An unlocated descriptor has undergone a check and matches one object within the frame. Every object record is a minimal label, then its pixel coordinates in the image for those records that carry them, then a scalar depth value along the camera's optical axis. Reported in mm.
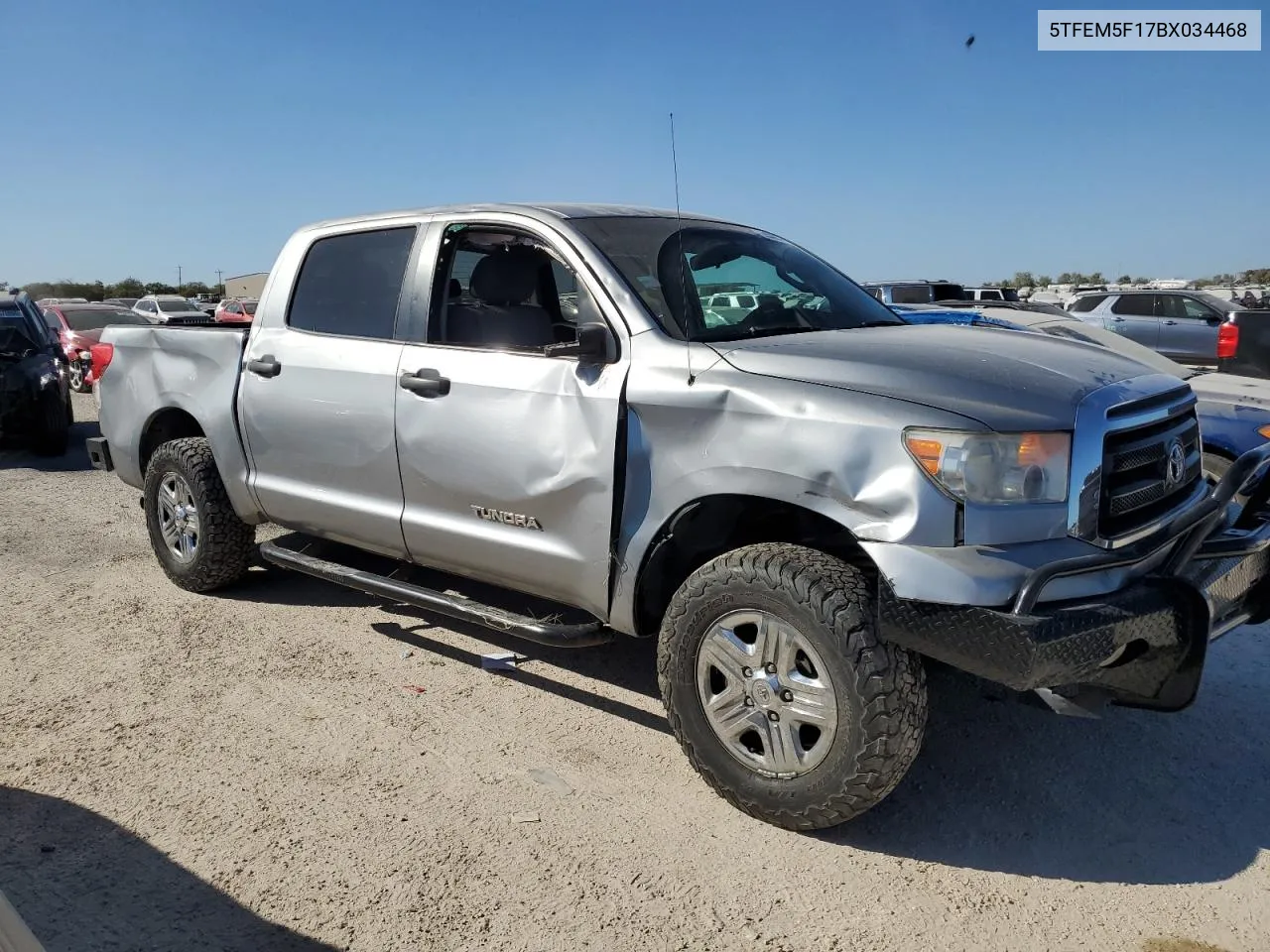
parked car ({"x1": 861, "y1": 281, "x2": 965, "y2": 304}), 18016
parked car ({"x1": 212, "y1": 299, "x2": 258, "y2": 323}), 26909
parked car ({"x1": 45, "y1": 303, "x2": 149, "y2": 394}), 16422
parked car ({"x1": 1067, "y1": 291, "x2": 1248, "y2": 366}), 18703
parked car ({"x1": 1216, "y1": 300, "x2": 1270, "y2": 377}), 9289
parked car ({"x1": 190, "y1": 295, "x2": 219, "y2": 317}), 32744
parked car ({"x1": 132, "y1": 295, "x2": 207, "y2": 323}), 31650
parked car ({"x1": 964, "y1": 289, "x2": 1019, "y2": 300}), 24056
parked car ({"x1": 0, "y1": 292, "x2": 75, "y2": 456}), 10242
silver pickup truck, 2916
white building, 45319
